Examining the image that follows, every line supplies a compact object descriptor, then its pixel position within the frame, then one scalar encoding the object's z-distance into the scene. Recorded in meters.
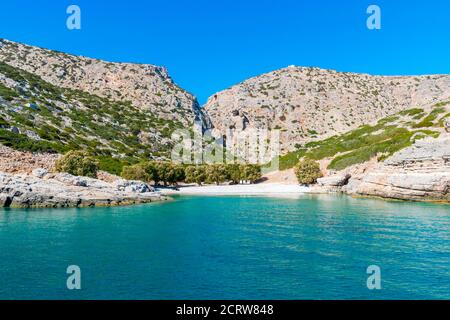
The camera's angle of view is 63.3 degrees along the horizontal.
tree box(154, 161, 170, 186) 107.38
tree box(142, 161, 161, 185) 103.69
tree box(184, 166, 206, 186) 120.25
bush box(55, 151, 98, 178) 82.17
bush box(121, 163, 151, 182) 99.06
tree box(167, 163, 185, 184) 109.79
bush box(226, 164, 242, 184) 125.00
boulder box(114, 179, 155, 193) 76.38
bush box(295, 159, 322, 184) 107.00
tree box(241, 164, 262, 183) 124.69
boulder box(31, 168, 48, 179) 68.44
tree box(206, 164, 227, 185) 121.12
